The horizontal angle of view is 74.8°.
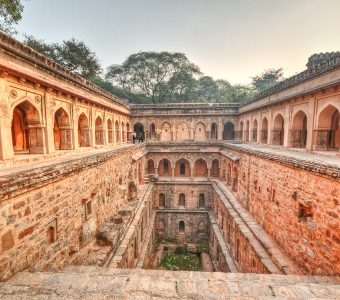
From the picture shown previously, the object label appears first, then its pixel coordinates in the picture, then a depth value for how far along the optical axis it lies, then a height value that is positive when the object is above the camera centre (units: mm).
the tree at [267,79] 37500 +9051
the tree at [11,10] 11939 +6798
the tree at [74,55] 22378 +8016
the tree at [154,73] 30672 +8329
